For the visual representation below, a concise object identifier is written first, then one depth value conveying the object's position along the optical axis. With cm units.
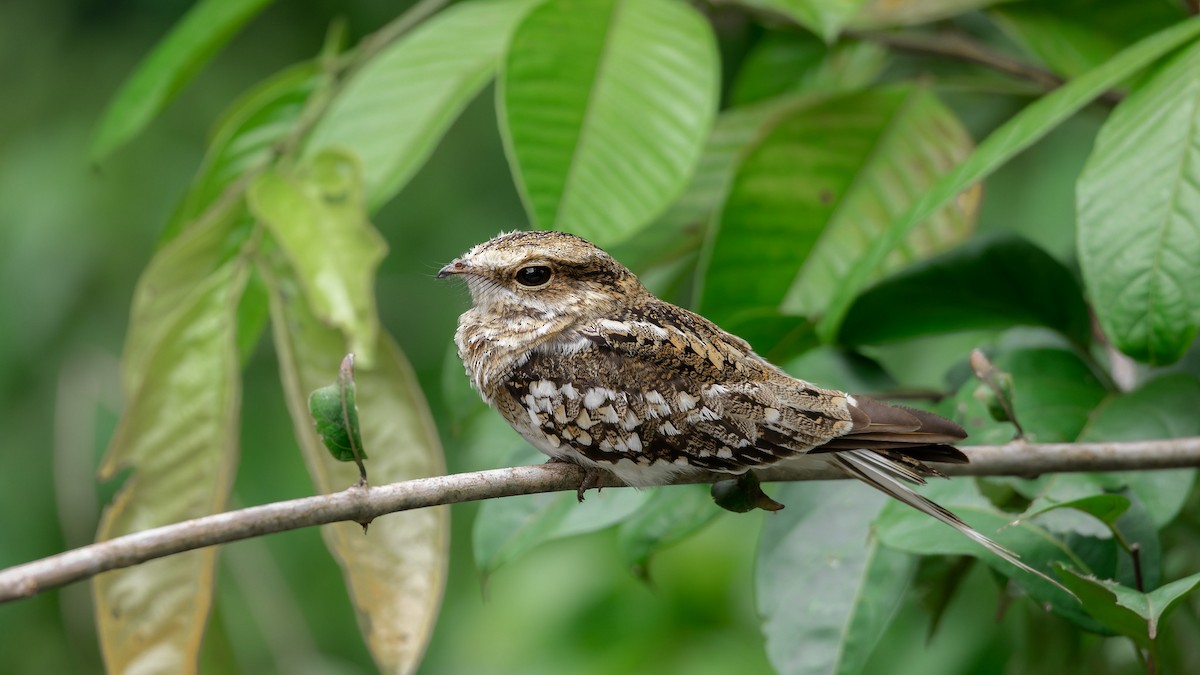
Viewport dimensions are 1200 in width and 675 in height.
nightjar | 598
